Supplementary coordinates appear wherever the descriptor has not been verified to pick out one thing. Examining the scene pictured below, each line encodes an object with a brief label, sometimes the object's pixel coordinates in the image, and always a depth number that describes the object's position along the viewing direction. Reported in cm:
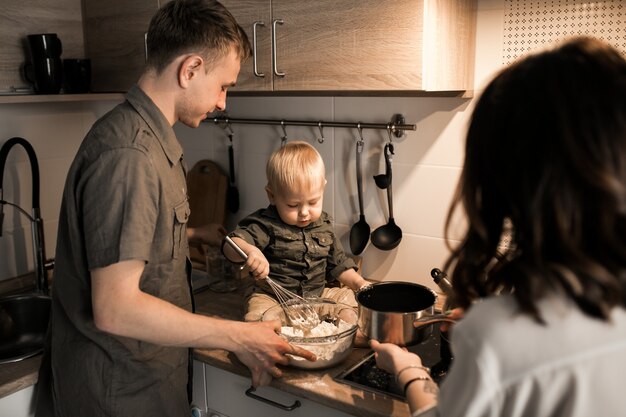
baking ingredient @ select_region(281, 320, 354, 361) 137
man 112
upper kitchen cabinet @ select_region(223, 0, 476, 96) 140
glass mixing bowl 137
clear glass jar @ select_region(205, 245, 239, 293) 191
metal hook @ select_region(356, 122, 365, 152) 185
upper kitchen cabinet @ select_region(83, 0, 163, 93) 188
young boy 163
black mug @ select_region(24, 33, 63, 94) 190
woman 63
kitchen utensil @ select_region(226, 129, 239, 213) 216
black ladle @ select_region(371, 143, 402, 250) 181
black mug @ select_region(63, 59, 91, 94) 200
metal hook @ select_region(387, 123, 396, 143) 177
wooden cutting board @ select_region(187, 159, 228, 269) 218
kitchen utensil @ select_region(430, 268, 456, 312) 142
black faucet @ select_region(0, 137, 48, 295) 194
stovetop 130
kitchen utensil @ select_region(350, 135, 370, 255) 186
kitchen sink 183
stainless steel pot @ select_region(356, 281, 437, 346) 133
